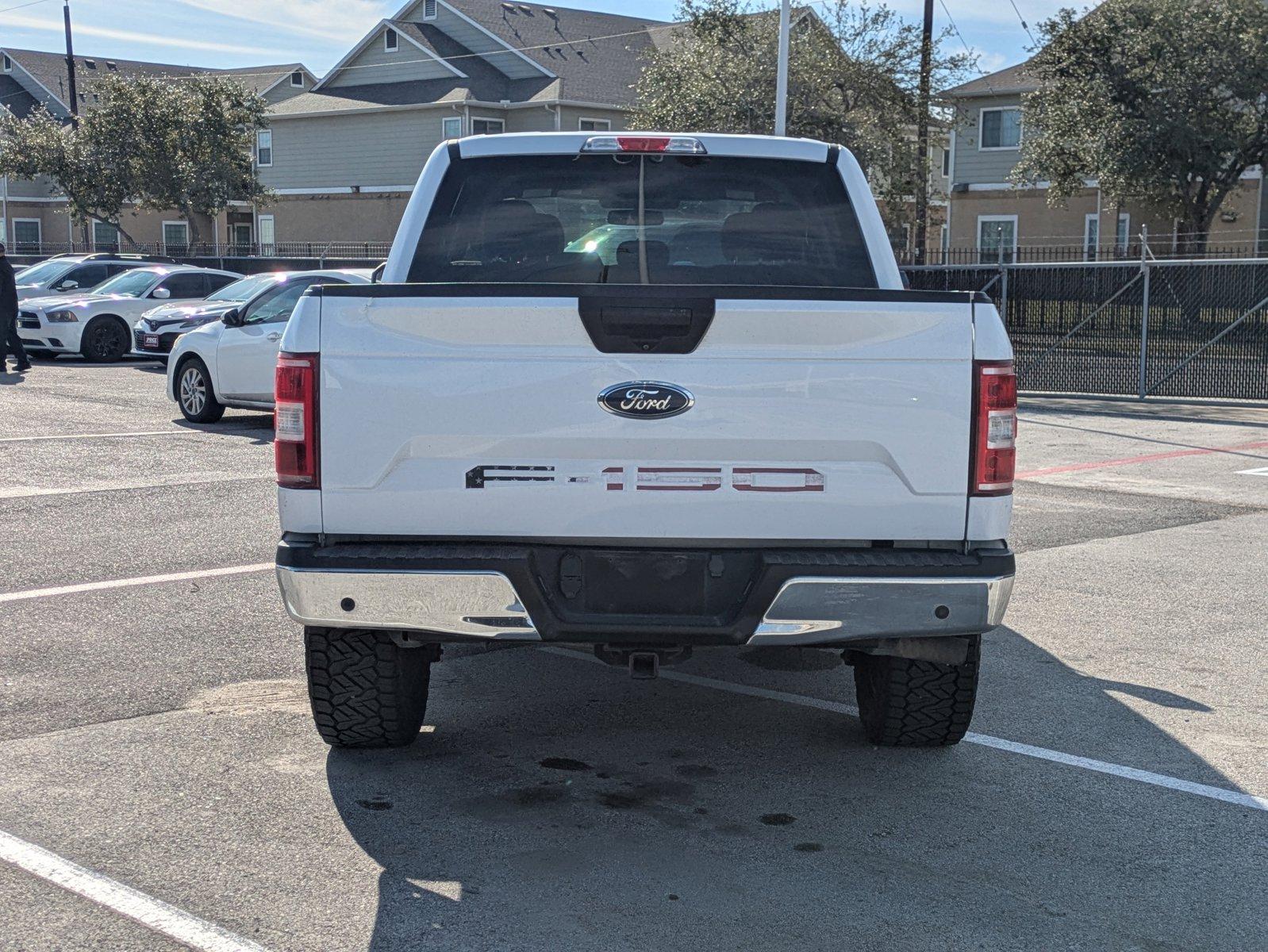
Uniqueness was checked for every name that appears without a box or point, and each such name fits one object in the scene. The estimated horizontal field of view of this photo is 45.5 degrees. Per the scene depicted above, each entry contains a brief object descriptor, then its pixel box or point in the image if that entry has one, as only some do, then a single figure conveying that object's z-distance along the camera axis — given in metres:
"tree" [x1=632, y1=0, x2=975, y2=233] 29.92
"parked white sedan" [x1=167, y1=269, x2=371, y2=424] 15.11
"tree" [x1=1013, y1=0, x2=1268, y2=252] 29.73
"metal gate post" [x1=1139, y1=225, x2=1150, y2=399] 20.25
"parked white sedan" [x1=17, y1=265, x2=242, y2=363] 23.34
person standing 20.28
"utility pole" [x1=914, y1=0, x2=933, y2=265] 31.42
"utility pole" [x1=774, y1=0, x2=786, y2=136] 23.78
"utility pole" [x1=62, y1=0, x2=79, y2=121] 52.59
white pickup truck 4.42
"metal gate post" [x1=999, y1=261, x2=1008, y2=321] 21.67
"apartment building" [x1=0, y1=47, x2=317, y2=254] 58.31
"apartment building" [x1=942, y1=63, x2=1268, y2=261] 39.34
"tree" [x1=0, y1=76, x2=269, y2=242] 44.84
